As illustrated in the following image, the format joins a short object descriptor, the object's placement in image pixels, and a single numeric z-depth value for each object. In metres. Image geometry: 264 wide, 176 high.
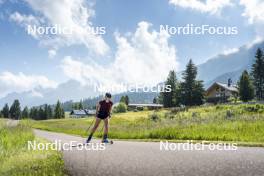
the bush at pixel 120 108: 148.00
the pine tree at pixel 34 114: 175.25
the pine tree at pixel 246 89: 85.44
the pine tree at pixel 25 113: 180.20
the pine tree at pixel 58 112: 169.88
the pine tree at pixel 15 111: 176.75
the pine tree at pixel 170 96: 96.38
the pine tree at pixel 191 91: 85.88
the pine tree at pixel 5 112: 176.66
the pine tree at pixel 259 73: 92.12
